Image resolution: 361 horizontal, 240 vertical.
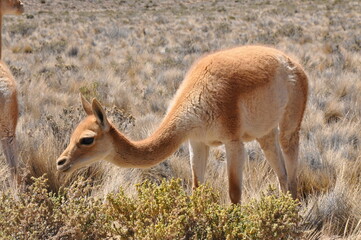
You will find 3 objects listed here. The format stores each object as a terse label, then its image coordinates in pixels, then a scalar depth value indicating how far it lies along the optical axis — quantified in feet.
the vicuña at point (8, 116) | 29.89
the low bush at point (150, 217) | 18.35
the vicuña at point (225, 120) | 22.48
